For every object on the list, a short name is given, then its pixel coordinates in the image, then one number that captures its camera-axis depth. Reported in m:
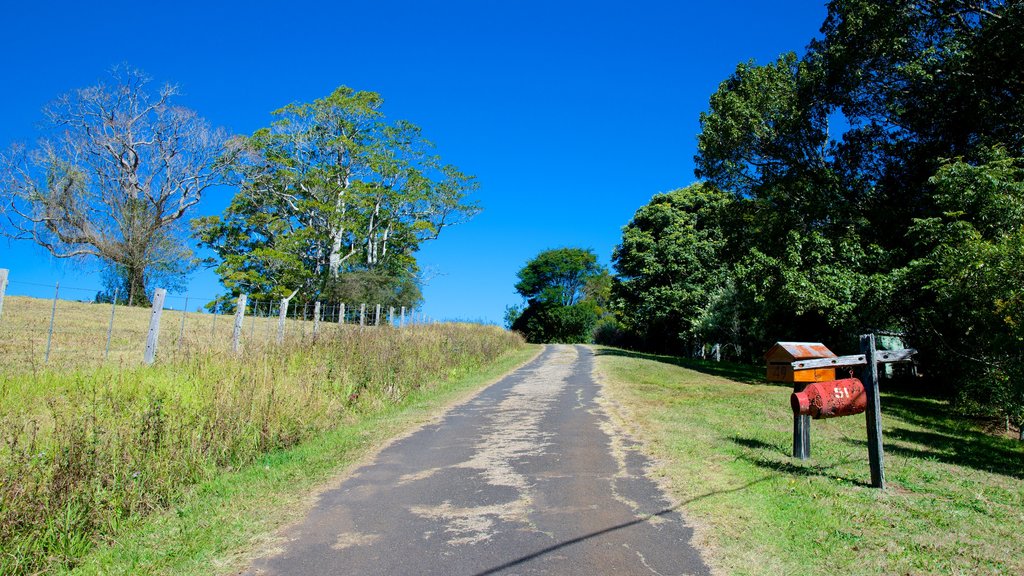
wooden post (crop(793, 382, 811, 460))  7.14
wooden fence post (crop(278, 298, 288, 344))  12.11
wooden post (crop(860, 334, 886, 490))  5.89
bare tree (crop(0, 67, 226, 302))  32.28
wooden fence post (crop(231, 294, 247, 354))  10.10
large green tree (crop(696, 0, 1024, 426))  13.33
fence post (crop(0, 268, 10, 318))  8.02
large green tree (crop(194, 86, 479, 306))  39.53
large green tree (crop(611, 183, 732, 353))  33.62
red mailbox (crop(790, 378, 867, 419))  6.29
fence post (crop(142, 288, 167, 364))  9.64
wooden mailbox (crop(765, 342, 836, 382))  6.67
